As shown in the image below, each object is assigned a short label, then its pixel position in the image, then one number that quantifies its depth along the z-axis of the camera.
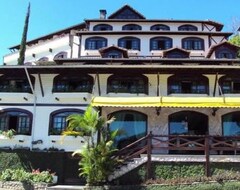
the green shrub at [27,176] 21.67
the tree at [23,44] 44.94
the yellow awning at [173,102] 22.75
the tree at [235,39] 50.16
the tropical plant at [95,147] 19.31
